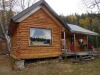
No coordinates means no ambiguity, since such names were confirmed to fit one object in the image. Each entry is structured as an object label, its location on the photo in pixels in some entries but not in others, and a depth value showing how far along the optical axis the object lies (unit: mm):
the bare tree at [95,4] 12716
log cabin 6972
